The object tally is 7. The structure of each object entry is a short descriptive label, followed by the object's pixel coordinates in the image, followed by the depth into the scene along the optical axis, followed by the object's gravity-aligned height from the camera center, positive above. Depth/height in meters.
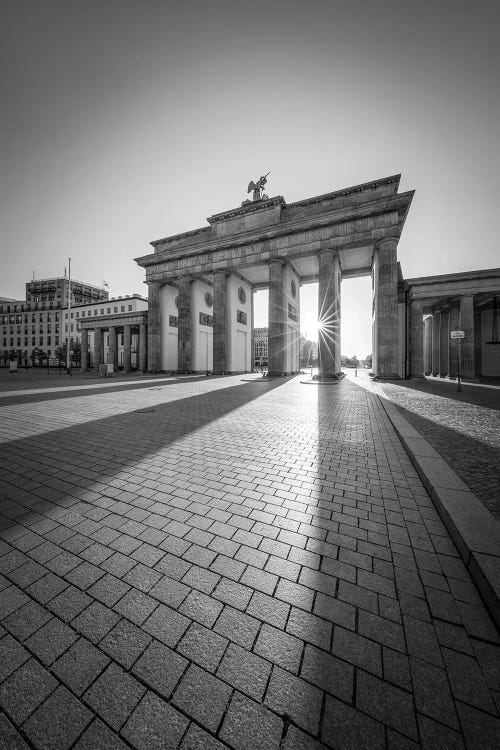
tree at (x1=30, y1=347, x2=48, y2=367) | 66.06 +2.59
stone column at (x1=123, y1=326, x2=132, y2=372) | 40.06 +2.67
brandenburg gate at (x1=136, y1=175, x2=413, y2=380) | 20.94 +9.35
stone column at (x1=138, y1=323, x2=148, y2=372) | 36.66 +2.57
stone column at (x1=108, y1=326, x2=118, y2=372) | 45.27 +3.72
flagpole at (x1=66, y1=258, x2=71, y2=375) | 32.74 +1.98
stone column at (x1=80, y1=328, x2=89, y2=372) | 43.73 +2.54
